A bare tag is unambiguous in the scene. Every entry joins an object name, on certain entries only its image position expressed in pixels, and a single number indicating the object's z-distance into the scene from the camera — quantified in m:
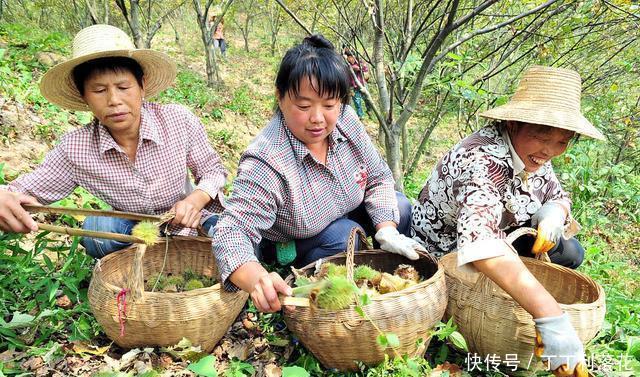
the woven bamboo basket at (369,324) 1.67
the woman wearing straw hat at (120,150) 2.15
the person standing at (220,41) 15.71
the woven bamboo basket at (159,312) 1.82
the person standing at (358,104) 10.42
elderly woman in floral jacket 1.71
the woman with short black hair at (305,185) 1.91
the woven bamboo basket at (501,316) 1.79
